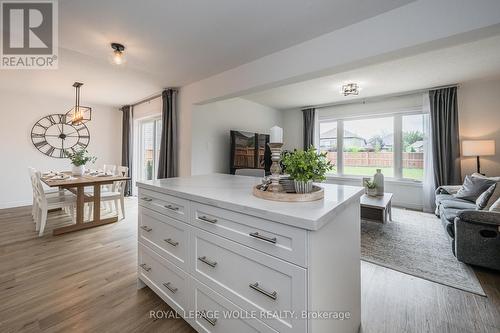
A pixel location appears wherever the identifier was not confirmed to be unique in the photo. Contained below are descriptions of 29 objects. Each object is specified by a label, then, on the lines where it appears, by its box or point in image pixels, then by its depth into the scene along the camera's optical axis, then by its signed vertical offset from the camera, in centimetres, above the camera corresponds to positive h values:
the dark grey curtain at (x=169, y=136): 413 +61
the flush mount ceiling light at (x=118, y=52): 247 +136
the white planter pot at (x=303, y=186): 121 -10
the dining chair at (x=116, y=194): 366 -44
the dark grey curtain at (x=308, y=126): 583 +113
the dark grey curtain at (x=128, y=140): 564 +74
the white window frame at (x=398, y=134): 463 +75
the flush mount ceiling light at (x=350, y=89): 384 +142
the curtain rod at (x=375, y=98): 417 +157
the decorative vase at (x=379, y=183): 367 -26
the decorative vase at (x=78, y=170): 380 -3
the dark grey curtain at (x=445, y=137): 407 +58
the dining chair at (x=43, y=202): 295 -50
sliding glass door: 528 +54
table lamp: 364 +33
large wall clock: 488 +78
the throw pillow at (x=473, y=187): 299 -29
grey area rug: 202 -98
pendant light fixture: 375 +101
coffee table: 292 -57
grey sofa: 201 -68
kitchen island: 90 -47
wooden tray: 112 -15
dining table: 307 -41
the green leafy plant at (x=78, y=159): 378 +16
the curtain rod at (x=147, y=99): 475 +163
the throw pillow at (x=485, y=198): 254 -36
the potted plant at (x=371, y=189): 363 -36
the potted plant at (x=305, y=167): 117 +0
